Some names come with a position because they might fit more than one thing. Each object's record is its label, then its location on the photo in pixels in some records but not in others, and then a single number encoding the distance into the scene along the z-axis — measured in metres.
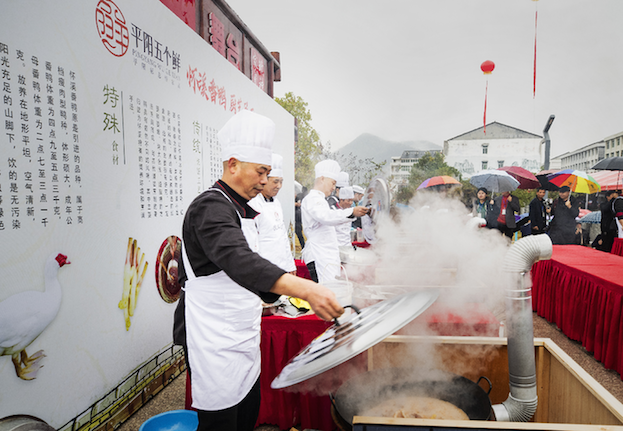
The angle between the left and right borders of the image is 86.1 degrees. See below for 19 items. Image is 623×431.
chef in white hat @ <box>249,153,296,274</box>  3.17
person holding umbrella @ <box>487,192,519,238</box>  7.30
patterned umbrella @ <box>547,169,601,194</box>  8.22
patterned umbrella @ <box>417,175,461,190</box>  8.16
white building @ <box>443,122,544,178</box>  46.78
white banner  1.77
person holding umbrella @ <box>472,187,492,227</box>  7.62
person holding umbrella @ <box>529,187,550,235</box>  7.18
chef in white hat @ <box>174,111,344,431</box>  1.45
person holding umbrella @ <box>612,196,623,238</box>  5.85
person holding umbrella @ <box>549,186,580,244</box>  6.81
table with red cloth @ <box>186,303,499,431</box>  2.31
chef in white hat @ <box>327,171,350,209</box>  6.55
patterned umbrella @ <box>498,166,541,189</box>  8.59
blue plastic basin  2.21
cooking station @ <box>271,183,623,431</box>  1.23
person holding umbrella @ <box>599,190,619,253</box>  6.50
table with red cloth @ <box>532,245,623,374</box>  3.36
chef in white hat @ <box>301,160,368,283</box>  3.78
